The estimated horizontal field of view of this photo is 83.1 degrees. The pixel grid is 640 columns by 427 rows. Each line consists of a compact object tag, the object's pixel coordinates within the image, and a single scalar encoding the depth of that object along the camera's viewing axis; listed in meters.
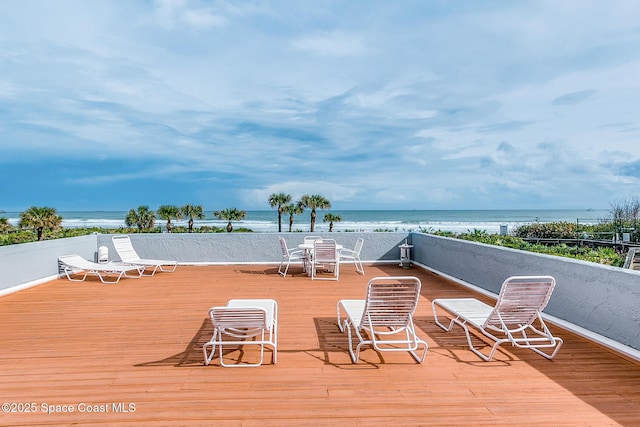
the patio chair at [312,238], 9.60
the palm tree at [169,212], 18.77
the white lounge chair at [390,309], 3.35
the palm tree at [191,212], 19.72
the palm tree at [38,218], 13.00
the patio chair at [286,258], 8.27
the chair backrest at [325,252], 7.68
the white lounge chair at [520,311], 3.41
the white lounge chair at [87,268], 7.50
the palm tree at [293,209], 25.08
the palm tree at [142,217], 20.41
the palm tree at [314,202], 25.53
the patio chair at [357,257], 8.62
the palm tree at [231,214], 23.95
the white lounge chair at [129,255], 8.22
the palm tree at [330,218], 27.99
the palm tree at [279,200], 24.98
